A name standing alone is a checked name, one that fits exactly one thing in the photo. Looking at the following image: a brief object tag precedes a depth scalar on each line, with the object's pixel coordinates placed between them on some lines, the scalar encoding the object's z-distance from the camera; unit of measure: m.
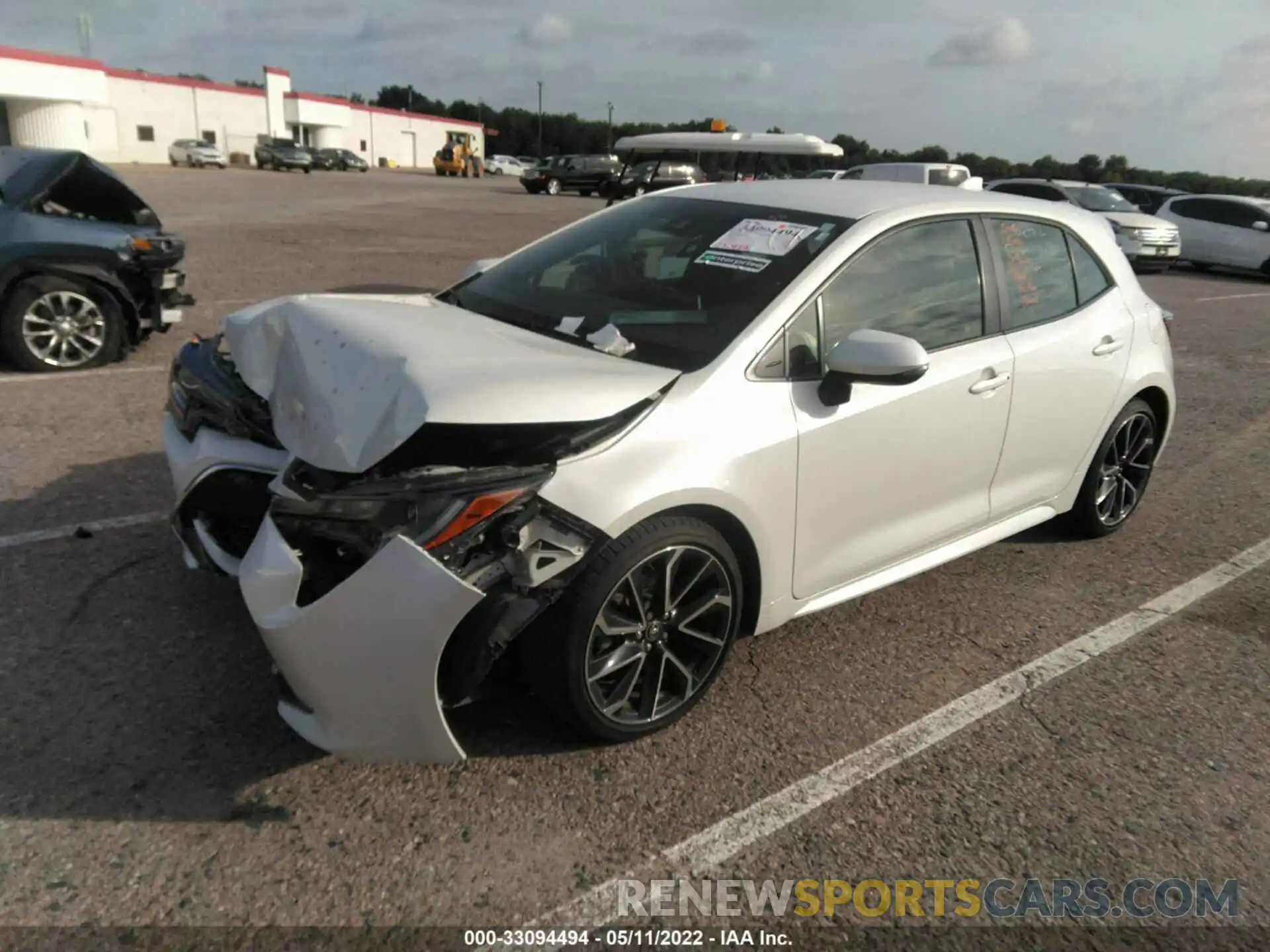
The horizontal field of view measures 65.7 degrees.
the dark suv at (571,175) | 40.03
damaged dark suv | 6.73
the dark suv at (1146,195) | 23.52
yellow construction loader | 56.38
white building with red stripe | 49.22
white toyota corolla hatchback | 2.61
